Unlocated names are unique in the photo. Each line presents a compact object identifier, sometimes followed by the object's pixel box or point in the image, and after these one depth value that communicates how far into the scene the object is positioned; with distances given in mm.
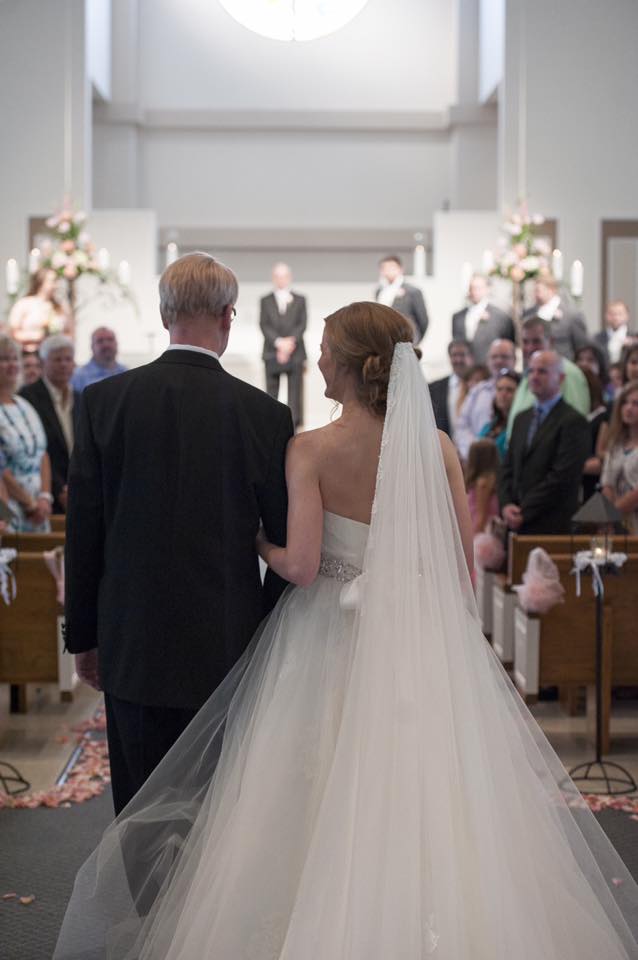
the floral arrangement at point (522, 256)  13867
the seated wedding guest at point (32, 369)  8570
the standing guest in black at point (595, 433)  7918
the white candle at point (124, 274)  13789
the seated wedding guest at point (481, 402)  9164
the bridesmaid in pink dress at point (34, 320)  11798
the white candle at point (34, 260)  13694
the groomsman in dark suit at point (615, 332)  12750
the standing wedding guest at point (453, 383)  9805
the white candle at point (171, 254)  14991
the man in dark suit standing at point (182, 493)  2988
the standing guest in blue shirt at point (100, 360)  8750
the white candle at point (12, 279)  13430
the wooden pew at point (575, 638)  5691
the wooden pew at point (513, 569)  6035
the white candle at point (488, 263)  13969
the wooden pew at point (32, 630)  5805
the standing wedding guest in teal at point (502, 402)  8484
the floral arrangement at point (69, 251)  13594
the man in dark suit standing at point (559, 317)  11727
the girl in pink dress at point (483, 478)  7707
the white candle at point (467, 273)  14064
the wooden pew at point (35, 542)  6172
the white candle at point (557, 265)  13371
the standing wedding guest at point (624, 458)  6332
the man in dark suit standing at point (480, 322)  12750
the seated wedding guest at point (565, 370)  8547
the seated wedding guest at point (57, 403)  7523
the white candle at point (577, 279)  12898
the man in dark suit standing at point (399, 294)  13711
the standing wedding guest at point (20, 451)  6320
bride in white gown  2680
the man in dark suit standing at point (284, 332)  14406
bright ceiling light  19125
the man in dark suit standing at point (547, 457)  6730
